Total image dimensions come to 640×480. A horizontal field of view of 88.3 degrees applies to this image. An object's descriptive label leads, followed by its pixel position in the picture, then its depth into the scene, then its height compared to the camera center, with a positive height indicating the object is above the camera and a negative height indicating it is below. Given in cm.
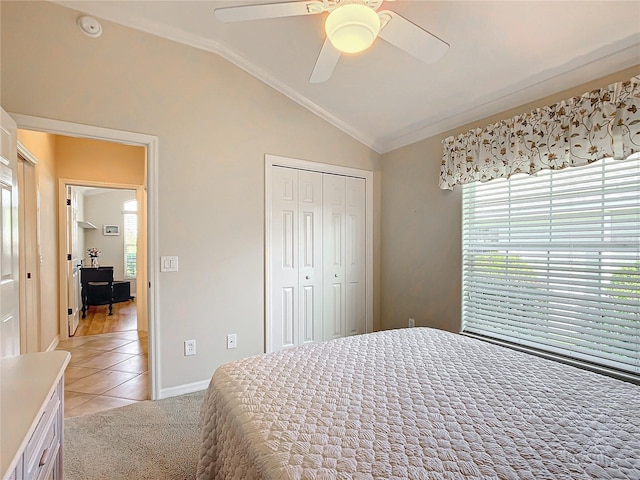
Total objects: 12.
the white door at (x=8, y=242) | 179 -3
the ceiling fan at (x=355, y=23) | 136 +94
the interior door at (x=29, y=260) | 281 -21
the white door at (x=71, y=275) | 426 -52
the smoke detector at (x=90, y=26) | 228 +148
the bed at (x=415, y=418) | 88 -61
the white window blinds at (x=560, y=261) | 195 -18
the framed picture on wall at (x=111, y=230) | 781 +15
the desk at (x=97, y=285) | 595 -89
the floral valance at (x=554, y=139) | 186 +66
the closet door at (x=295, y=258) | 316 -22
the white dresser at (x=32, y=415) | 81 -49
